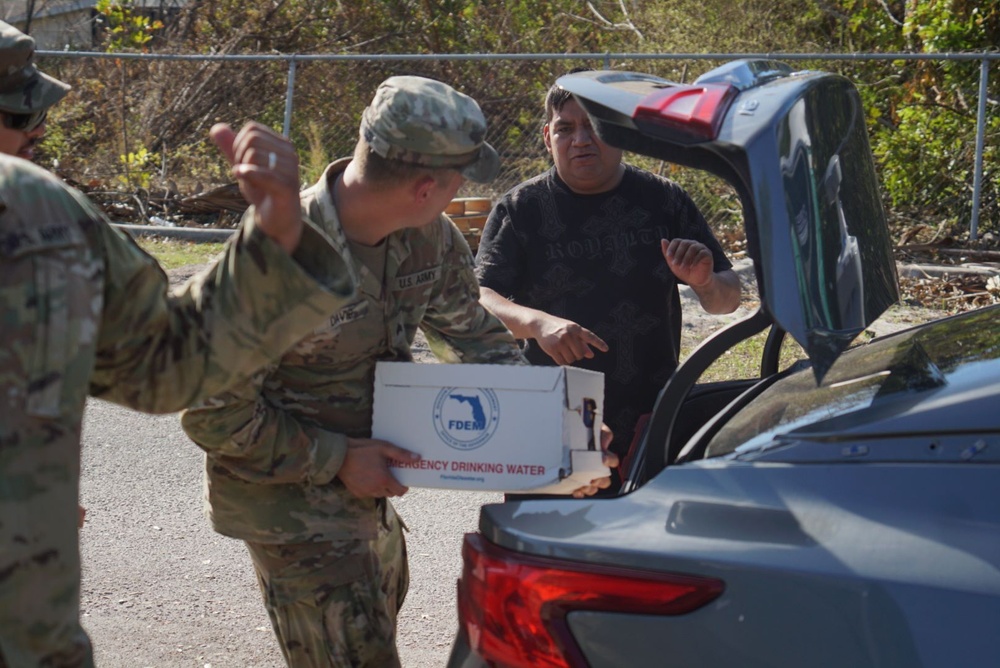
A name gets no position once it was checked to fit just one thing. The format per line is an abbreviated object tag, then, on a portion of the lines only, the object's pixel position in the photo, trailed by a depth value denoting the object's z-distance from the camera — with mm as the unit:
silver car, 1725
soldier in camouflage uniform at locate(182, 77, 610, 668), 2494
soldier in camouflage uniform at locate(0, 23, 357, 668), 1521
